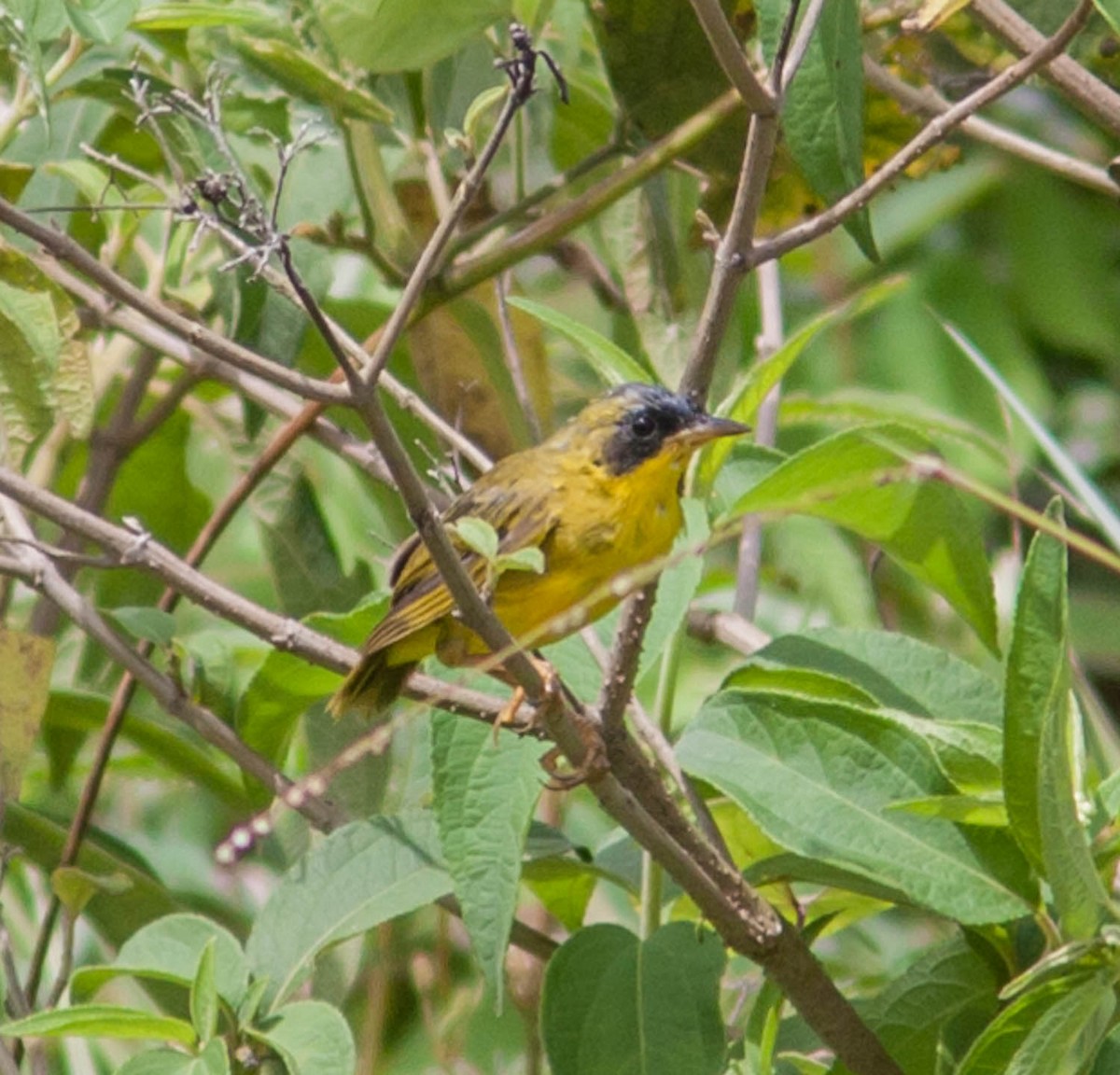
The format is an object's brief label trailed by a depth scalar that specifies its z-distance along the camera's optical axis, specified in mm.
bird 5090
